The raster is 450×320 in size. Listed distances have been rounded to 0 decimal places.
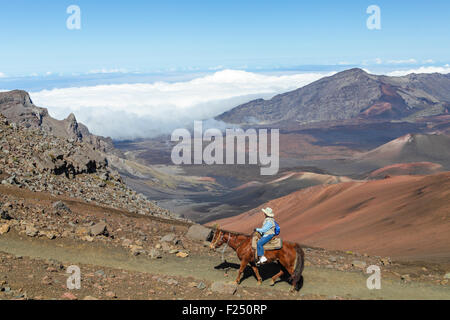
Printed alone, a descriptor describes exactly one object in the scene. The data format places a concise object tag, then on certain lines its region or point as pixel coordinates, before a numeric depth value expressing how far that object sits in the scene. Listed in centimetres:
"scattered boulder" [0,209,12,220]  1560
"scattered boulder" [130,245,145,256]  1484
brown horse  1207
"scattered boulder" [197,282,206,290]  1177
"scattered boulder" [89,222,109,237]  1614
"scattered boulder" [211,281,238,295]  1128
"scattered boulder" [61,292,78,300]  980
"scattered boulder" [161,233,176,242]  1708
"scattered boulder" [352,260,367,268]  1577
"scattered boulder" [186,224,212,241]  1844
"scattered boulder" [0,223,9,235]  1447
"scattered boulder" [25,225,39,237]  1466
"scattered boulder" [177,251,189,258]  1562
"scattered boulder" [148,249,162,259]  1488
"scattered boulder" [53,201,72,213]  1867
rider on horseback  1226
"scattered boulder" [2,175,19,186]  2247
